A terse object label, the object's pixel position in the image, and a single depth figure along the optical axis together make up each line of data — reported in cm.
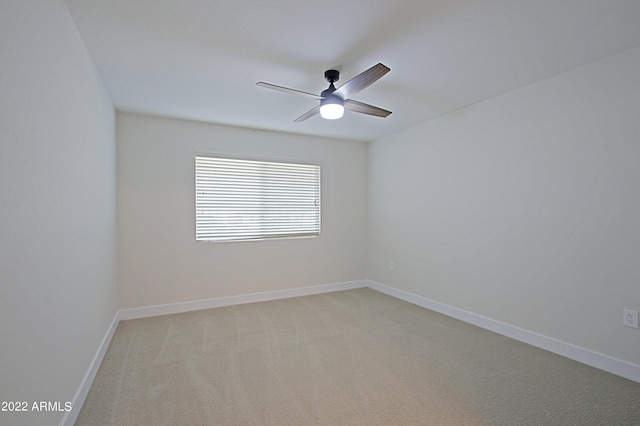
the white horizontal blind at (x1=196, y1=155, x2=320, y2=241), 397
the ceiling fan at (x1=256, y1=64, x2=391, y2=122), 206
